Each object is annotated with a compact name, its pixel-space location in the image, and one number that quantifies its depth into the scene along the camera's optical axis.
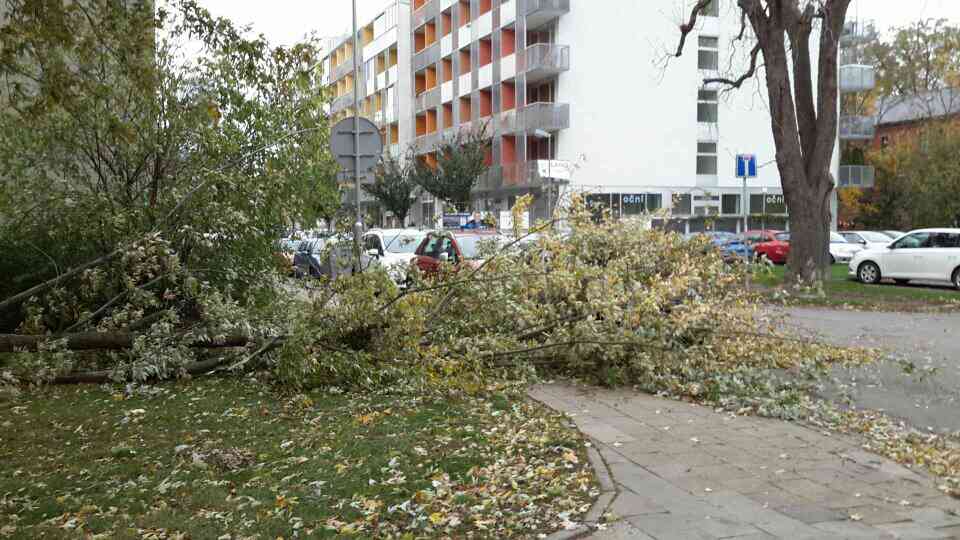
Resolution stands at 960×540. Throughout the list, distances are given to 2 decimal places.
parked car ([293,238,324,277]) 11.13
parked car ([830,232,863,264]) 37.66
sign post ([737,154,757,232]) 22.34
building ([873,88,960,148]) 55.19
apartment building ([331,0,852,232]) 42.66
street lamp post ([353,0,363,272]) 10.26
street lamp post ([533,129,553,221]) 37.57
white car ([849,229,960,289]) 22.61
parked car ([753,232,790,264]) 38.00
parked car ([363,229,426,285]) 20.46
